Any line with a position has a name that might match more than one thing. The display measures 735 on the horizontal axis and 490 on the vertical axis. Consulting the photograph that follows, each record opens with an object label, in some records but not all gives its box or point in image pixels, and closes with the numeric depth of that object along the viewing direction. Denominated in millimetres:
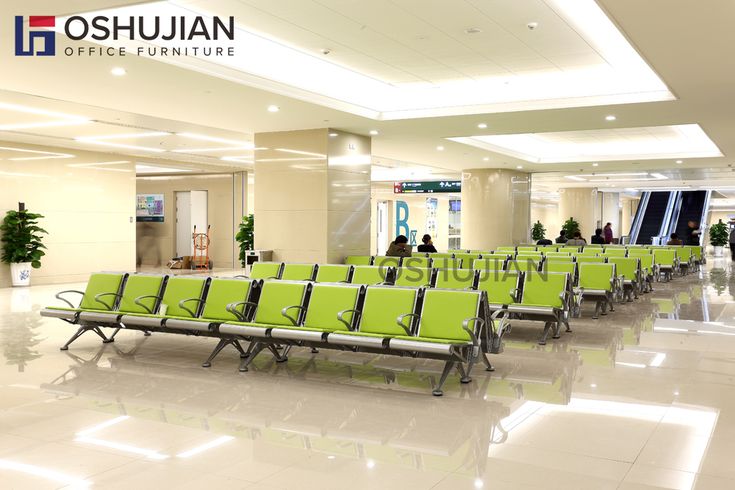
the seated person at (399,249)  12125
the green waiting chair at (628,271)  11547
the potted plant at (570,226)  30416
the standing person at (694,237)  22906
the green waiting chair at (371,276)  8984
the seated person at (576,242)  19203
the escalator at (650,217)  41688
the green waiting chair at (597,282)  9837
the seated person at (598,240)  21766
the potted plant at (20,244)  15531
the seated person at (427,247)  13747
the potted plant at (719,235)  35969
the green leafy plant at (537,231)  35394
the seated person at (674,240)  21328
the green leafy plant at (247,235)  18297
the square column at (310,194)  12547
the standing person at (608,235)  24681
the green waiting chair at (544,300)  7898
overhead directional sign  24547
